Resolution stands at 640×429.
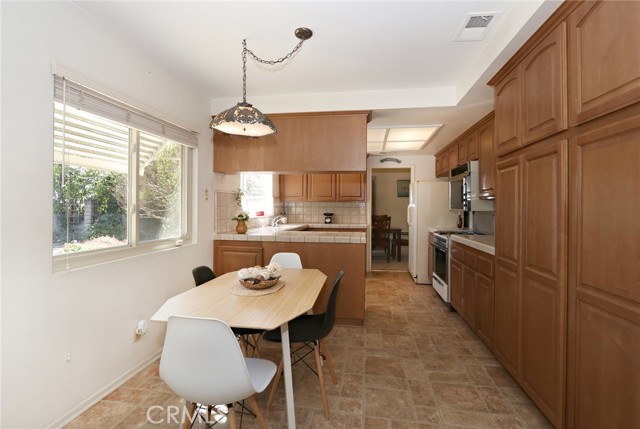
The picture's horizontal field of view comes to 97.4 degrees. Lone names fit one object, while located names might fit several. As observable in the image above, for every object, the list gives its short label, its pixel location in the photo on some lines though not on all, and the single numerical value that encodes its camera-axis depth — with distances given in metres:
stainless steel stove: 3.46
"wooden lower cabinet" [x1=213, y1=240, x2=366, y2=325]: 2.99
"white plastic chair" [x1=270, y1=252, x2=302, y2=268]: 2.56
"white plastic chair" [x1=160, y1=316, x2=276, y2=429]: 1.09
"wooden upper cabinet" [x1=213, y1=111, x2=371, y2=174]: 2.93
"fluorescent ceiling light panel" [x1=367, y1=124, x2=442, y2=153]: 3.63
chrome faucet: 4.82
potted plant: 3.28
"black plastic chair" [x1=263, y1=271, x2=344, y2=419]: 1.72
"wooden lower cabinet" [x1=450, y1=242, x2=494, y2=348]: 2.36
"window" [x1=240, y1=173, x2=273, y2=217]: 4.12
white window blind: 1.62
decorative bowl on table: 1.81
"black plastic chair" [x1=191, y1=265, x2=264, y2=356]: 2.10
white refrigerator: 4.65
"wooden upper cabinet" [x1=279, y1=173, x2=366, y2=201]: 5.27
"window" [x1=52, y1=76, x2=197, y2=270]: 1.65
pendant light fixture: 1.81
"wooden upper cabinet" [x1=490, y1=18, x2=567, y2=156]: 1.44
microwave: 3.39
